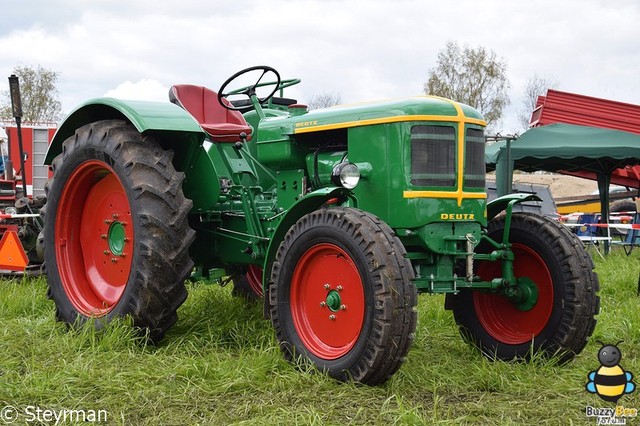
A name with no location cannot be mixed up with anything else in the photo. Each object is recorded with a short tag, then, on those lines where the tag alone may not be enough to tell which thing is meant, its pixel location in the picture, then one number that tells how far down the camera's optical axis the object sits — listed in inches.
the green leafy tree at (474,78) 1524.4
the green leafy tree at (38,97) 1327.5
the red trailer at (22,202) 278.2
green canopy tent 425.4
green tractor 142.7
